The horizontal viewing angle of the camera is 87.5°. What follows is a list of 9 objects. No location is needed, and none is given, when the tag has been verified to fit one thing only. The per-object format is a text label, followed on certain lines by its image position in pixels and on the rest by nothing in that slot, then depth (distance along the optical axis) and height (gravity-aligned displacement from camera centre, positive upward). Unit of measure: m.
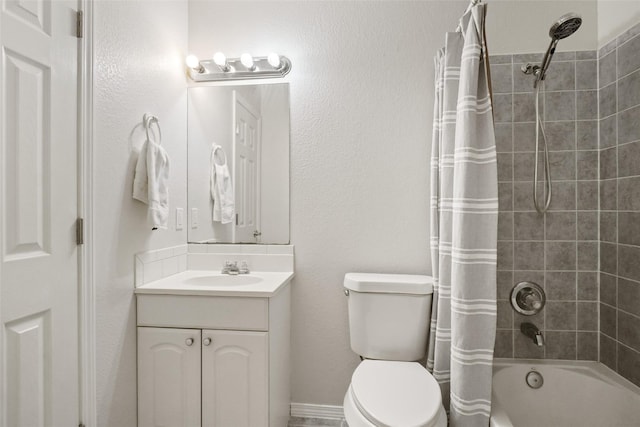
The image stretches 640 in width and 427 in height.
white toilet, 1.50 -0.54
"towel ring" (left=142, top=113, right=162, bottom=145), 1.58 +0.44
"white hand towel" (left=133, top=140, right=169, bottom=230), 1.53 +0.14
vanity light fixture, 1.86 +0.83
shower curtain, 1.24 -0.10
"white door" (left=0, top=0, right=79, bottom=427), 1.00 -0.01
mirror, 1.94 +0.31
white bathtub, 1.49 -0.86
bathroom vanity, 1.49 -0.65
